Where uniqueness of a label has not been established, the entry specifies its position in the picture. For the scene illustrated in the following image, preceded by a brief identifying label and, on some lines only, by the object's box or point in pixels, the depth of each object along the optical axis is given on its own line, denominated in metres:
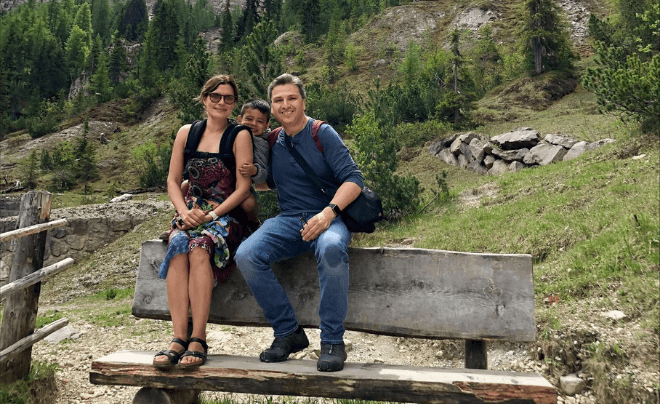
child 3.22
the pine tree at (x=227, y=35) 75.50
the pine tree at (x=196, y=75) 18.55
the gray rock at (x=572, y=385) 3.95
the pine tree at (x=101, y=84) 67.47
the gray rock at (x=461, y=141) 22.06
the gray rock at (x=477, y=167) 19.88
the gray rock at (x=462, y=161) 21.45
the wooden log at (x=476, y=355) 3.01
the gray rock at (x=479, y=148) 20.26
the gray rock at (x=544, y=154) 16.56
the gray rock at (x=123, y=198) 26.67
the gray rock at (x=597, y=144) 15.42
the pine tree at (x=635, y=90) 10.48
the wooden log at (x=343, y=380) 2.33
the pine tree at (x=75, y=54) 83.44
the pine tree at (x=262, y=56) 14.73
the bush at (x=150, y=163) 31.77
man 2.68
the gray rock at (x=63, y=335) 6.54
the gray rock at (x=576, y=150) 15.75
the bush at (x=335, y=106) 37.28
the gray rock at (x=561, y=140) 16.90
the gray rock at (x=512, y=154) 18.34
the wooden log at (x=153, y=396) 2.72
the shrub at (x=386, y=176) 14.63
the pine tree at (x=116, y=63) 78.81
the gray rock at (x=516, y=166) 17.73
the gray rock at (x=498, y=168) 18.47
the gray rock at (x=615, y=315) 4.39
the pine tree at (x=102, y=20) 113.34
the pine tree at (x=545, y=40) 33.88
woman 2.87
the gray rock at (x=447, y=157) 22.30
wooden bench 2.38
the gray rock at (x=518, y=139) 18.94
